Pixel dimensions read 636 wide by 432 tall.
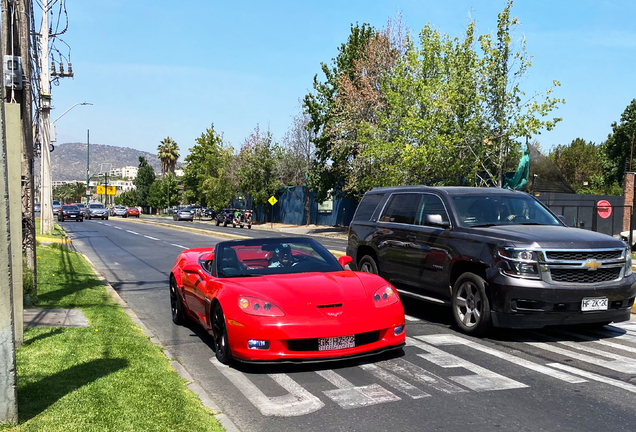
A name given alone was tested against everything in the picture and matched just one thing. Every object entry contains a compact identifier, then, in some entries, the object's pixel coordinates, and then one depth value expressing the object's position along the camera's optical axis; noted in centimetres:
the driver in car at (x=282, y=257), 770
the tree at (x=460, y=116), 2402
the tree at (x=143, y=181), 12562
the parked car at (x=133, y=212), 8768
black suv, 729
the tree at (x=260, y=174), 5753
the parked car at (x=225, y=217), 5478
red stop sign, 2256
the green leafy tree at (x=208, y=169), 6825
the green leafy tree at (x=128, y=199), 14076
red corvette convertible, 602
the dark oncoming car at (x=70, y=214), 5566
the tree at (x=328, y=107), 4012
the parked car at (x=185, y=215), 7000
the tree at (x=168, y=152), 11544
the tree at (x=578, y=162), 6844
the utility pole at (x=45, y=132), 2784
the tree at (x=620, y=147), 6109
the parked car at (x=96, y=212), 6612
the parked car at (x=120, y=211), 8481
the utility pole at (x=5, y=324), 430
